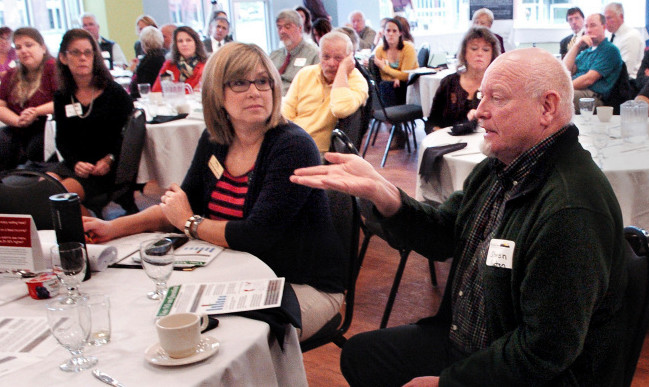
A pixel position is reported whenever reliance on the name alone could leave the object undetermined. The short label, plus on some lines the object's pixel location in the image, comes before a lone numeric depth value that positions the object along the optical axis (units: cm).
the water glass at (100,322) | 133
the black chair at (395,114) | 609
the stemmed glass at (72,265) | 158
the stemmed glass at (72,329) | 123
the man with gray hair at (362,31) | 1081
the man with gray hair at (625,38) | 714
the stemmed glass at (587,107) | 360
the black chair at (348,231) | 212
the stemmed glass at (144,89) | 552
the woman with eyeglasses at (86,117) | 379
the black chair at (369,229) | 242
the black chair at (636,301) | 137
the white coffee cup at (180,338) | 123
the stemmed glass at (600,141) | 277
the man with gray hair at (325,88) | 424
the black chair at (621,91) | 588
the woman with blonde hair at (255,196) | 195
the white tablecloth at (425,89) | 631
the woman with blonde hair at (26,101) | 465
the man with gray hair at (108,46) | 873
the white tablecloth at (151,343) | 121
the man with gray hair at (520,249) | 131
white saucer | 122
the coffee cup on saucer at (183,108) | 463
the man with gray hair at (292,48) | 605
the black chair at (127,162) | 376
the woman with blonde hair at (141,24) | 891
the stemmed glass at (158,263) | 156
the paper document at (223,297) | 145
